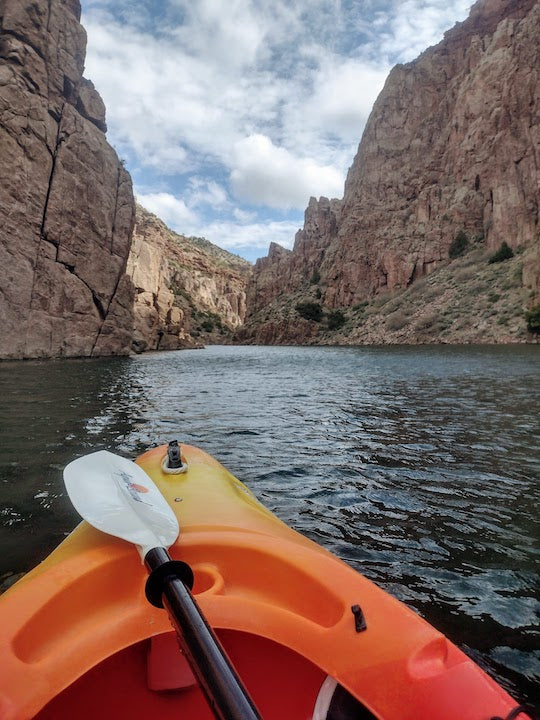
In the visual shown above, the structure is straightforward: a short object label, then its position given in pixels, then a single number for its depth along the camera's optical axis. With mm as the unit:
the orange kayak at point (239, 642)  1234
